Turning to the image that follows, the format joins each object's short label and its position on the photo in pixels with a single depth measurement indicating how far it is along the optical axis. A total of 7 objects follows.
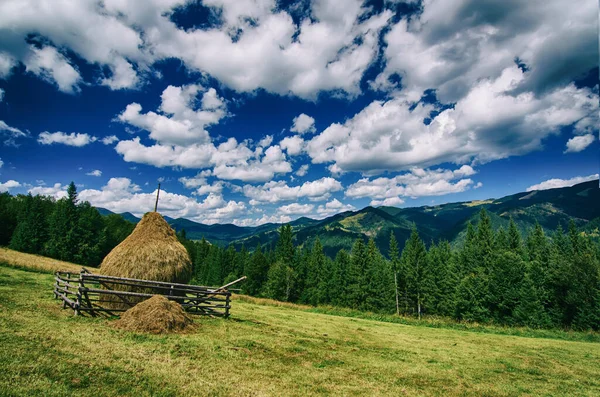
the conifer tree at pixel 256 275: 81.44
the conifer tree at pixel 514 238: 65.18
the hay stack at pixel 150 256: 16.39
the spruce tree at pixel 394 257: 67.28
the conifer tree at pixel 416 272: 62.97
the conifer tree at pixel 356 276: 62.12
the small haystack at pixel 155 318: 11.77
